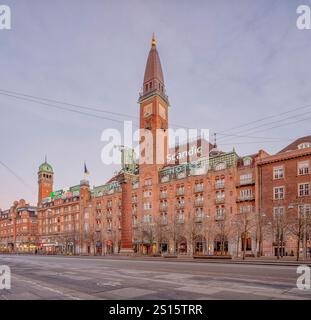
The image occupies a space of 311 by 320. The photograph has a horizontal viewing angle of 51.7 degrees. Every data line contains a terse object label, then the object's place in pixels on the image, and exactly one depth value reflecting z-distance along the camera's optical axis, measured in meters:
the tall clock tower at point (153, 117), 74.75
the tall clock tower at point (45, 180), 123.88
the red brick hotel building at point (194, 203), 49.12
